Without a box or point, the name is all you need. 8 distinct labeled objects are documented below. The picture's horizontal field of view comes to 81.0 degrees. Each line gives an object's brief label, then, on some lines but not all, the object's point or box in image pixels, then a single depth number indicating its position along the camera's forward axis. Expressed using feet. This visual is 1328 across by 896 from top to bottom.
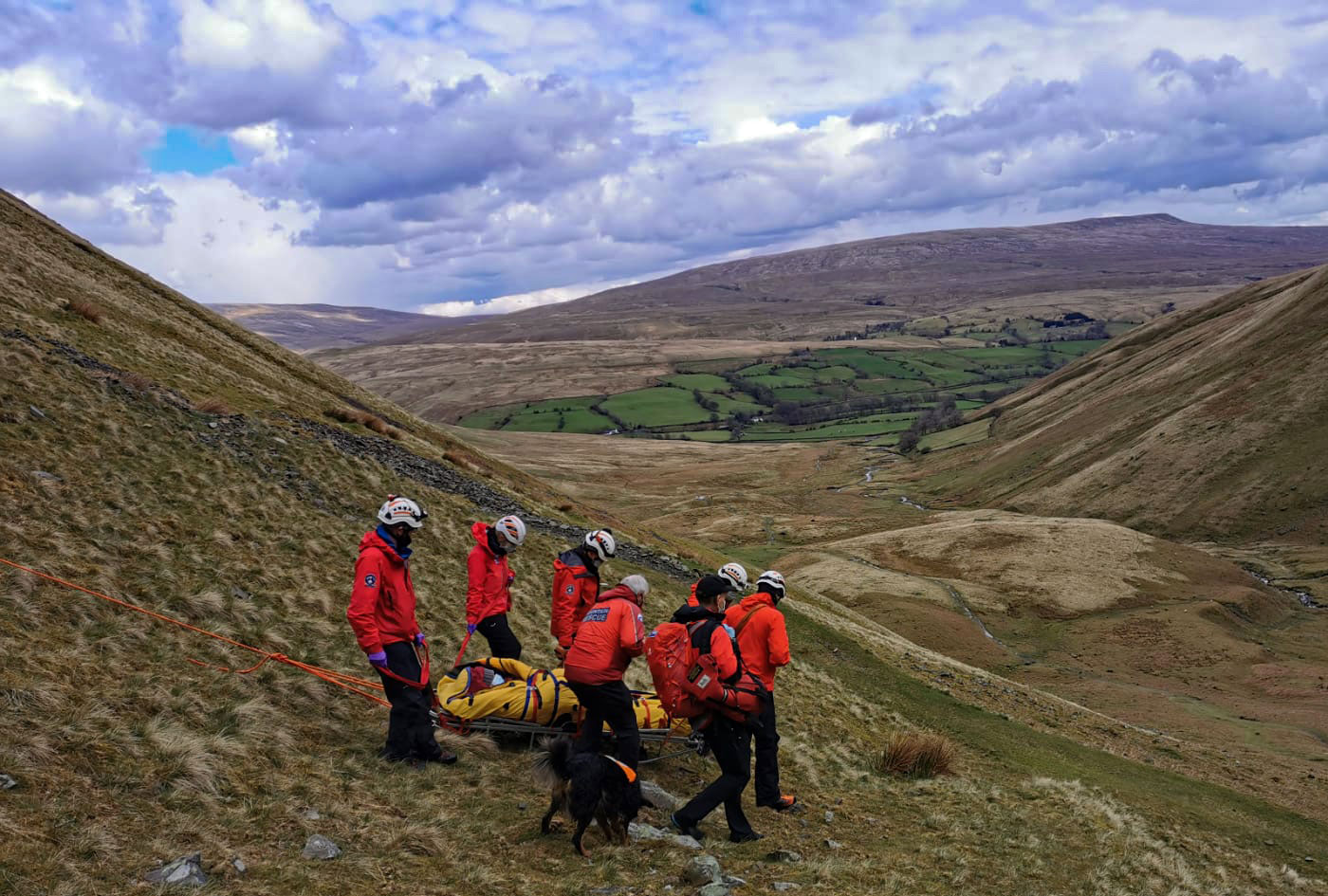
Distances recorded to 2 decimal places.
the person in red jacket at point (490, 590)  46.03
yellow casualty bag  42.32
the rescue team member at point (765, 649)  41.93
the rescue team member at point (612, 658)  37.50
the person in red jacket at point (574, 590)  44.55
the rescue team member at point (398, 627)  37.78
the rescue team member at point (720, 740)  37.96
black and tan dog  33.96
